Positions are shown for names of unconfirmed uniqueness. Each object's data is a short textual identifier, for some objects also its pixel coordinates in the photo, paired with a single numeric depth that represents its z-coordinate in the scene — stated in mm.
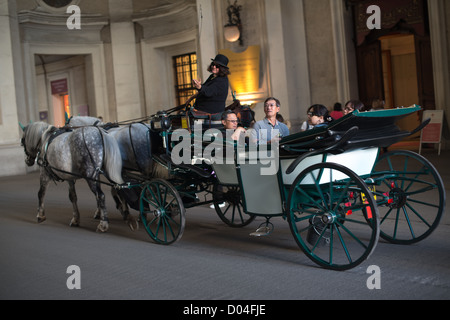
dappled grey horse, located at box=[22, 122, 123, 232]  6949
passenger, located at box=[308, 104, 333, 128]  5797
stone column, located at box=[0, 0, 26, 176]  17719
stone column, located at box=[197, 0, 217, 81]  15547
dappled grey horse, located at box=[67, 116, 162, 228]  7109
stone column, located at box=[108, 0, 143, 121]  20422
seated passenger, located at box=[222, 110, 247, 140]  5789
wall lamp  14703
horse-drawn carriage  4469
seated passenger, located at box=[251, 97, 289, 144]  5562
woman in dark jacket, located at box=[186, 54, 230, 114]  6355
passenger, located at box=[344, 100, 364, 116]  7548
